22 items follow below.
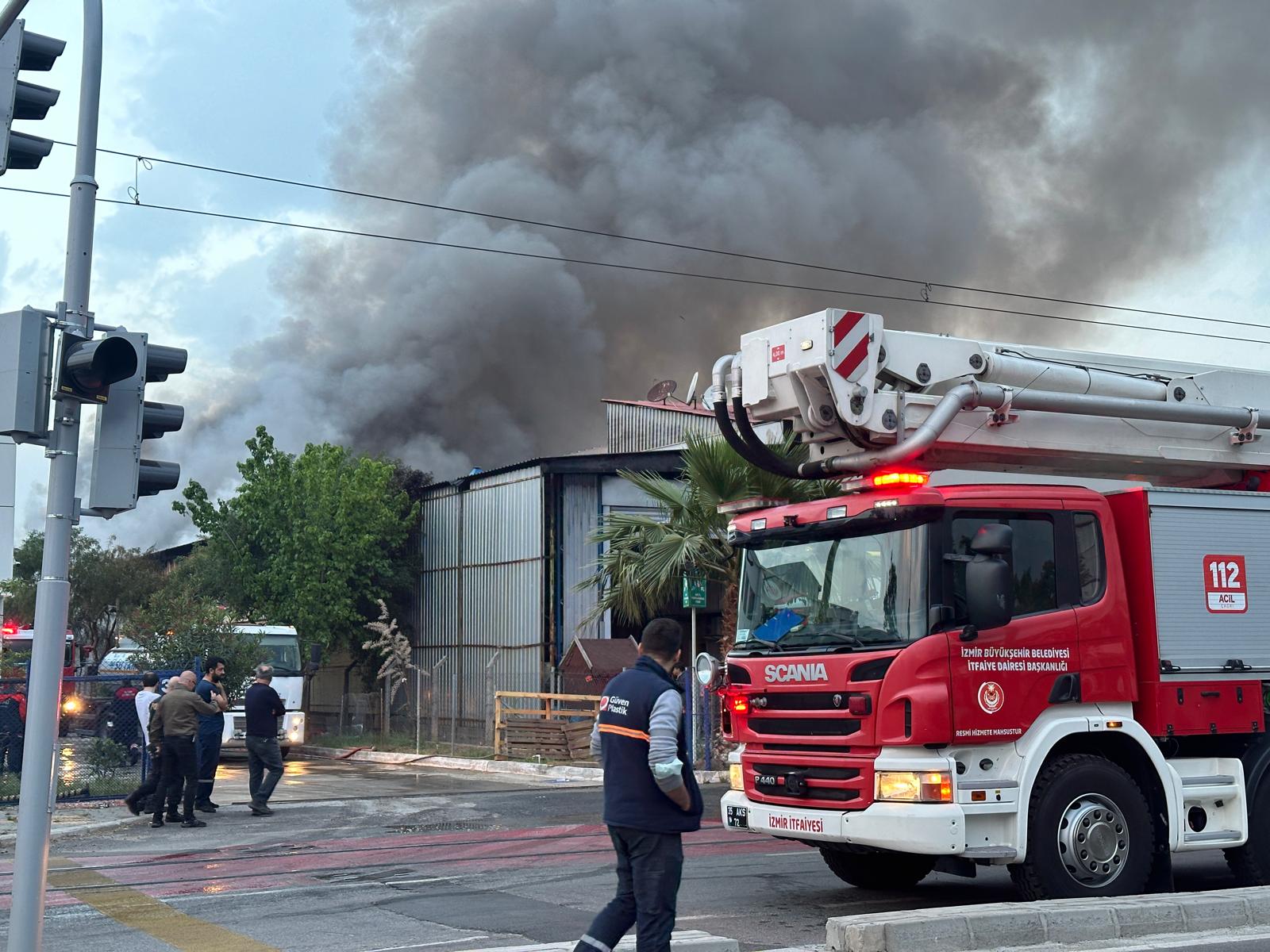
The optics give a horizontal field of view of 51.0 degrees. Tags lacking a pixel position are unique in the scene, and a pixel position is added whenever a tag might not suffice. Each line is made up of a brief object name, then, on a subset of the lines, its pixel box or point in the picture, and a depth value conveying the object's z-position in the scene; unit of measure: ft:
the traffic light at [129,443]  21.09
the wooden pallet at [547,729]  71.51
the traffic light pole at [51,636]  19.61
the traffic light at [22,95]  23.50
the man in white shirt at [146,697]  50.65
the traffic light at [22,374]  20.98
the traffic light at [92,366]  20.98
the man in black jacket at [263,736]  49.03
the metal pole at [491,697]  85.51
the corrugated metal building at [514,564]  89.92
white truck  75.56
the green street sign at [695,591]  58.03
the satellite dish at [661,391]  133.28
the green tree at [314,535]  101.55
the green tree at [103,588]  161.27
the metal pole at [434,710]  82.12
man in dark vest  18.88
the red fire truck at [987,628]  25.21
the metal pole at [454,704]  79.71
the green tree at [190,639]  75.72
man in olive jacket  45.75
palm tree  53.93
